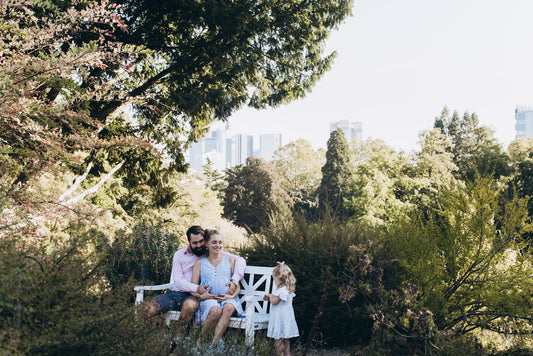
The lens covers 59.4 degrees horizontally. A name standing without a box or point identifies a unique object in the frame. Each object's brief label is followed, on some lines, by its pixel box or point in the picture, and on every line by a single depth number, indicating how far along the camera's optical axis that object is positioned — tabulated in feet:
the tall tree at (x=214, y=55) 26.53
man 14.88
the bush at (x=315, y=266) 17.94
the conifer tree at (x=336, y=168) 105.19
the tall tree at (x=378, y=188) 84.69
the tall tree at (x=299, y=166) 130.82
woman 14.48
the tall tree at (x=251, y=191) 115.44
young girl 14.82
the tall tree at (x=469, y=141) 85.97
